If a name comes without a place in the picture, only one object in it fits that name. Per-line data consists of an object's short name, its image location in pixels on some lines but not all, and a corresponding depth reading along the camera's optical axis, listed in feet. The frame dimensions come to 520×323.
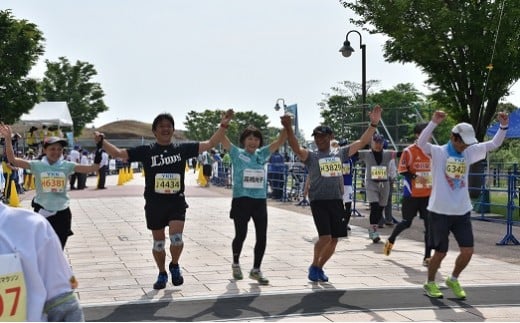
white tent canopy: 101.38
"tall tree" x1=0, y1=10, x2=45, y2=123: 101.45
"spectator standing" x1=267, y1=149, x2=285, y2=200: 71.87
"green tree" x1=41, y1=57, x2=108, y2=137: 213.87
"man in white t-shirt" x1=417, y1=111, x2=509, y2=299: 20.58
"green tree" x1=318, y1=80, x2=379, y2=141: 68.49
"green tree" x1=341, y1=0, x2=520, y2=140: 59.47
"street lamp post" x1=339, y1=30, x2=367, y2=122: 70.74
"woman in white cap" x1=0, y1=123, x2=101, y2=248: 22.02
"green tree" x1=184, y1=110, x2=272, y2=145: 330.77
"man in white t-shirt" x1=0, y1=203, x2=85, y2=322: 6.42
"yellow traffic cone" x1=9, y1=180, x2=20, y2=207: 58.90
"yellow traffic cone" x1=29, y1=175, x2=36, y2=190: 89.80
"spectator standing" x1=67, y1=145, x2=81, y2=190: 85.60
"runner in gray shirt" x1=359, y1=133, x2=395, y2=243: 35.53
